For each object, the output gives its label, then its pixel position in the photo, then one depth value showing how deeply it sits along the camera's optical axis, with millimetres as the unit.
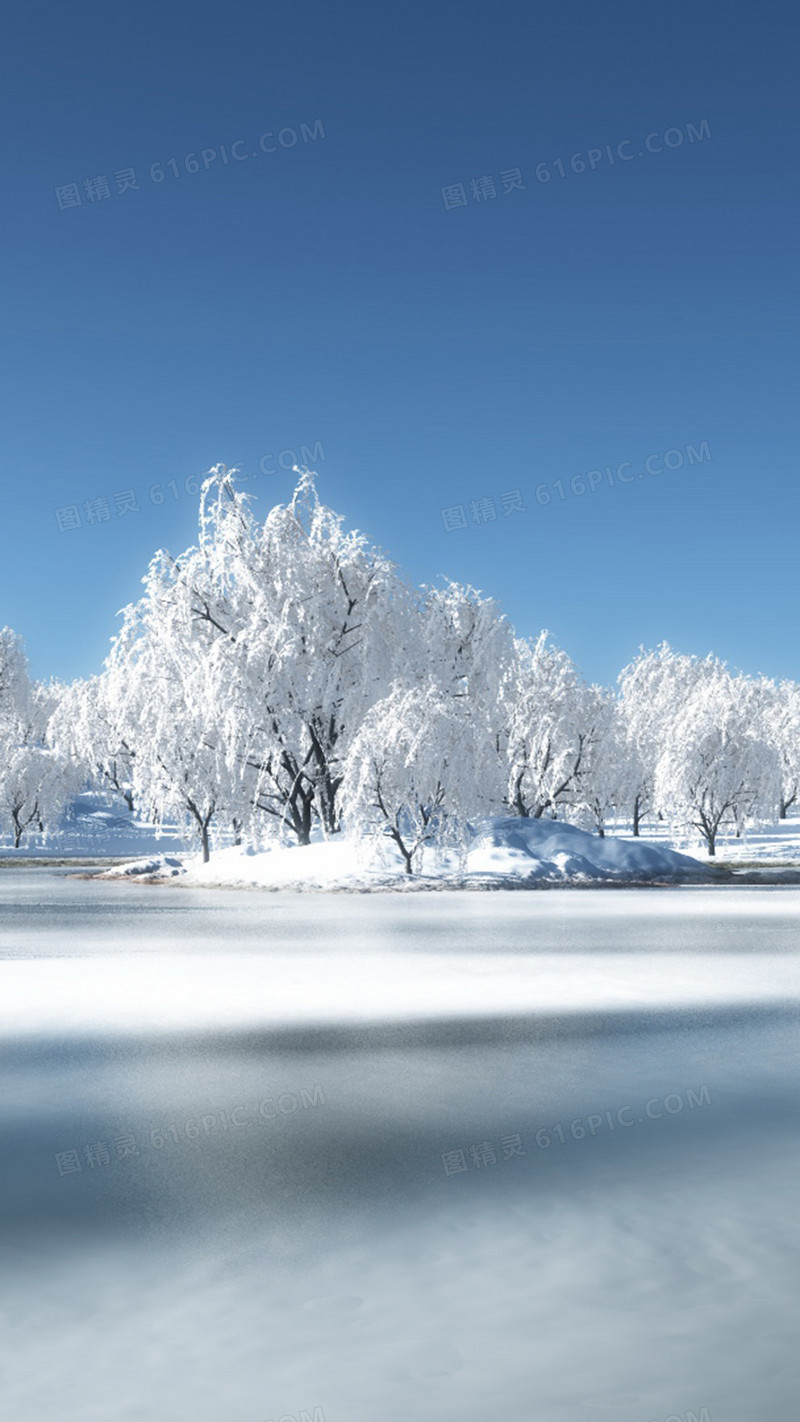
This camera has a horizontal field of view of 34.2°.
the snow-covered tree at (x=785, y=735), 81438
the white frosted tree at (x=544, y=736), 50219
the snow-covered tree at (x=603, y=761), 52062
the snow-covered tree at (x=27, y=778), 62156
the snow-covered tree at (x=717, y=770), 54750
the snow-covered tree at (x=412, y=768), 29828
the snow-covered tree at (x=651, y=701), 67688
